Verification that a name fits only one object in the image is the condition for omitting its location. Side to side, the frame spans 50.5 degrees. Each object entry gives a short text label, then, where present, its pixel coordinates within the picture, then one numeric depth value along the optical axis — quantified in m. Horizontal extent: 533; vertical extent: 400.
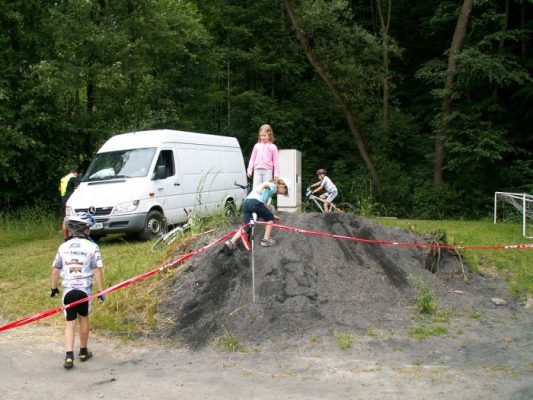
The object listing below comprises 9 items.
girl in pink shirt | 9.85
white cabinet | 17.33
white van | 12.23
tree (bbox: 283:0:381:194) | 22.70
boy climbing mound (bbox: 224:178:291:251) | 8.23
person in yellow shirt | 13.45
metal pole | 7.39
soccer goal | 13.05
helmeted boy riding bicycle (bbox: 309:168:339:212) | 14.38
